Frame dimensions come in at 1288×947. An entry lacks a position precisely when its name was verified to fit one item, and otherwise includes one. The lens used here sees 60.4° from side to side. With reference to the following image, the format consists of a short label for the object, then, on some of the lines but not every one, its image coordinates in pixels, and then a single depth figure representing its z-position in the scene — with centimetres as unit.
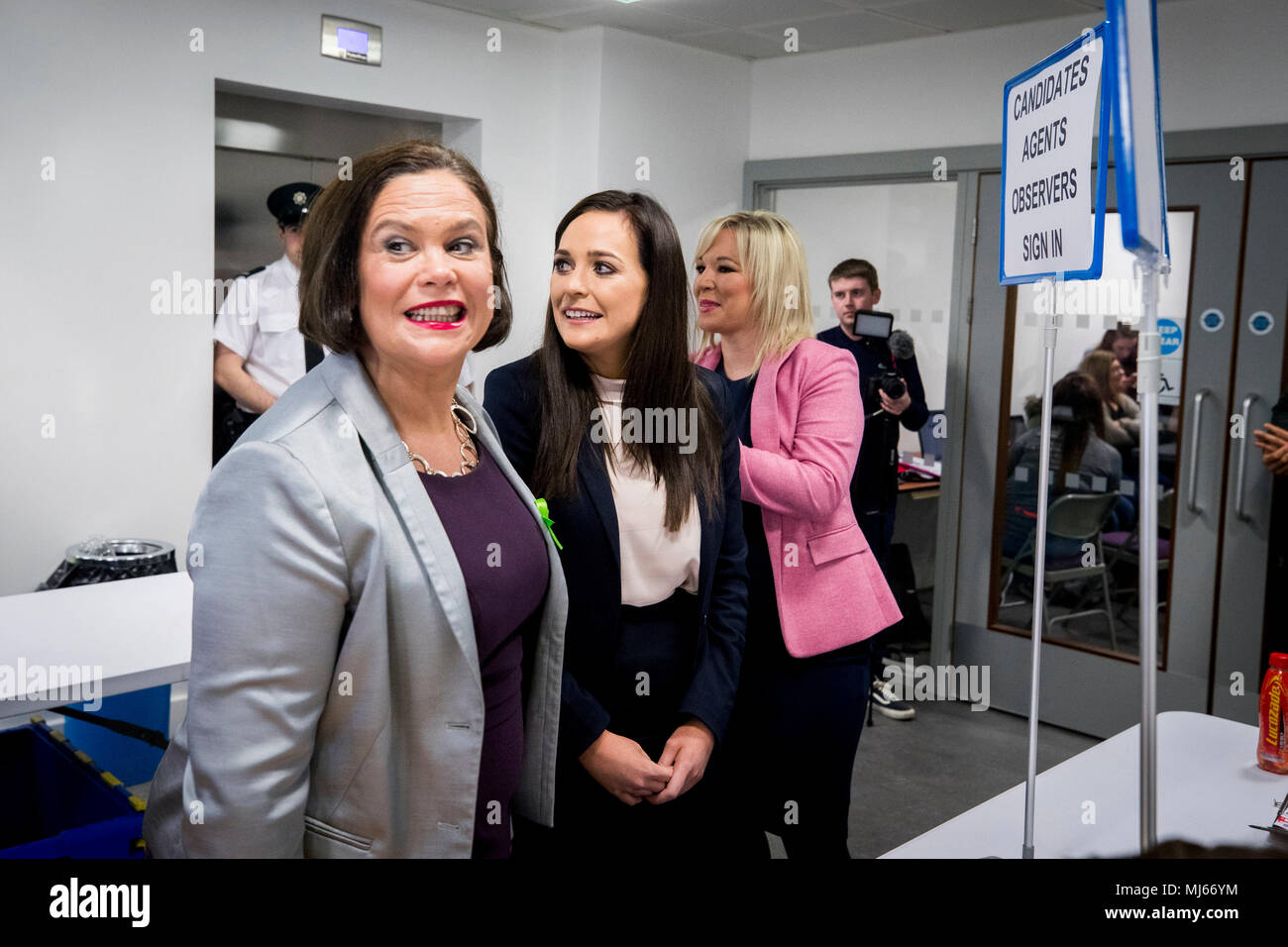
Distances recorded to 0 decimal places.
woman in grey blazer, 109
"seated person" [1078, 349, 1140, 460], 417
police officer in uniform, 388
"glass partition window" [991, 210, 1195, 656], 405
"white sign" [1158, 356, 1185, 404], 395
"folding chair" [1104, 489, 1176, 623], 405
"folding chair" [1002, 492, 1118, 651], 428
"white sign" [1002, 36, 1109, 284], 157
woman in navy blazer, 169
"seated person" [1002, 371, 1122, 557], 426
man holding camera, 423
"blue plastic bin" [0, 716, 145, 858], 208
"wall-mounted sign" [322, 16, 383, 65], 408
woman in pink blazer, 213
